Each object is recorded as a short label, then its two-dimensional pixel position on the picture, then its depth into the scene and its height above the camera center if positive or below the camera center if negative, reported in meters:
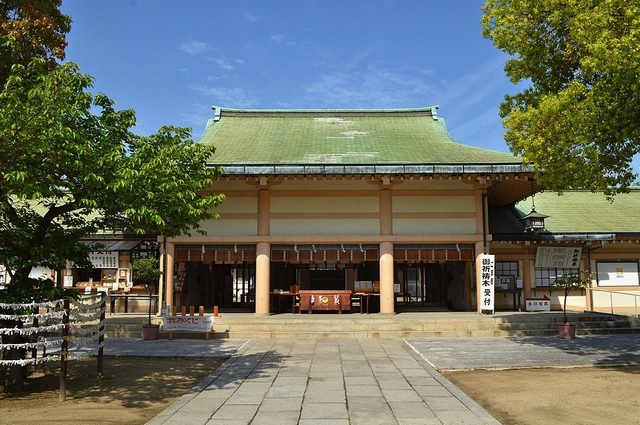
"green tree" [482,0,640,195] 8.06 +3.34
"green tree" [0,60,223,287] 6.78 +1.50
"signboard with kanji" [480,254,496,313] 16.64 -0.44
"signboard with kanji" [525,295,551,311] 19.00 -1.39
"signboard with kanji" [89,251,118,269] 19.58 +0.35
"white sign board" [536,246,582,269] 19.56 +0.45
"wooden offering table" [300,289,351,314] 17.80 -1.16
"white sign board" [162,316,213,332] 14.38 -1.59
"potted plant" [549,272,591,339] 14.23 -1.65
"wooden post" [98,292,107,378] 9.21 -1.36
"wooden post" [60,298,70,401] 7.52 -1.28
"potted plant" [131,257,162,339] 14.23 -0.14
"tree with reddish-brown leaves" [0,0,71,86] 9.42 +4.77
